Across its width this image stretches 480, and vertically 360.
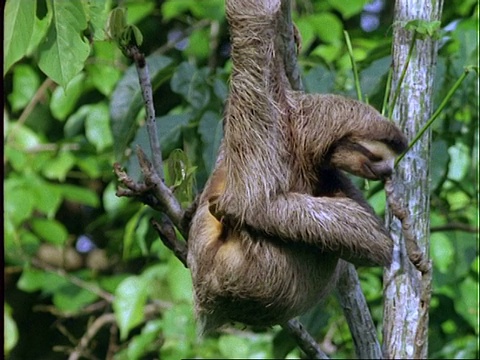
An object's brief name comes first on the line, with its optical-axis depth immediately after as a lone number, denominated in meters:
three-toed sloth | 6.58
